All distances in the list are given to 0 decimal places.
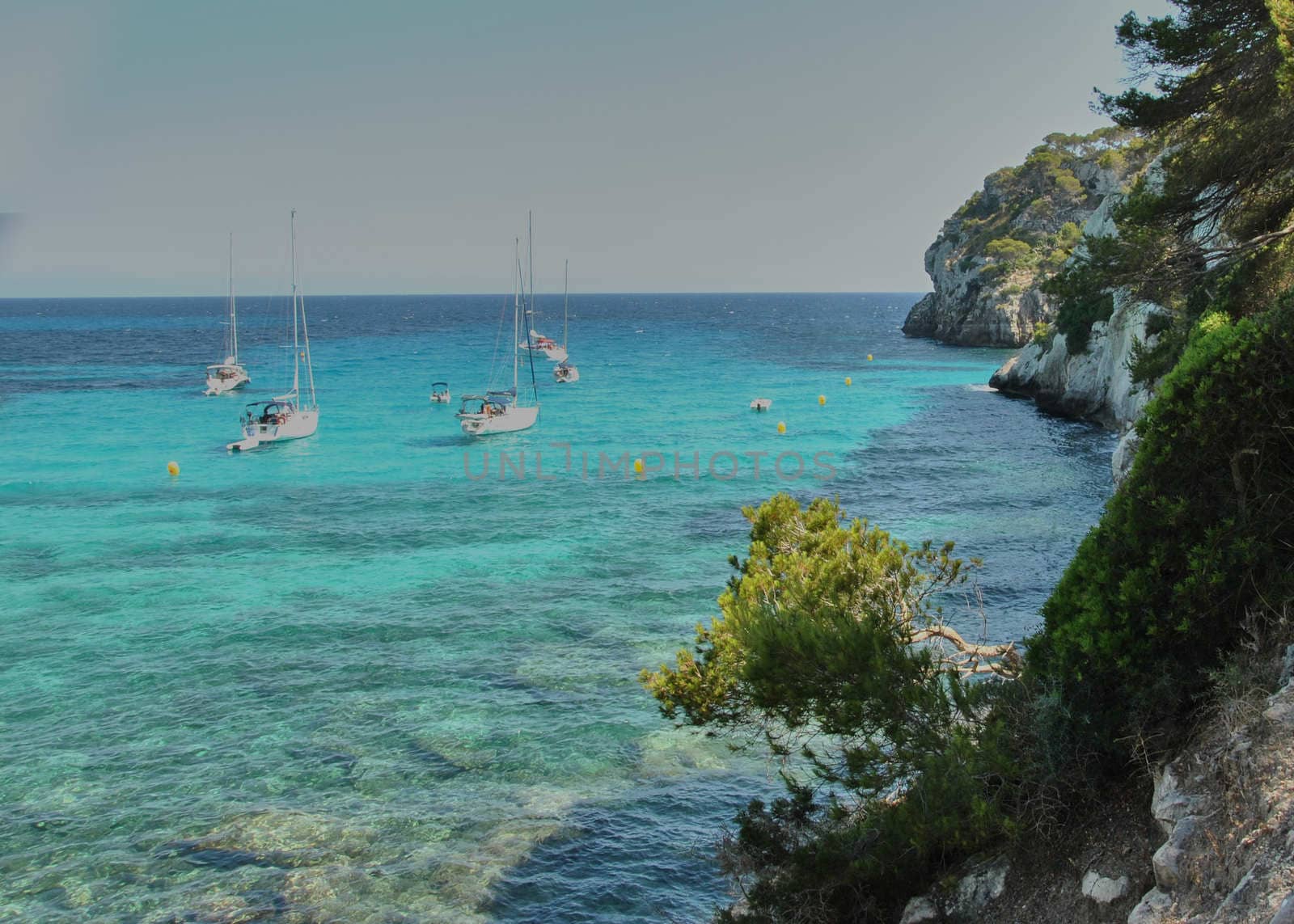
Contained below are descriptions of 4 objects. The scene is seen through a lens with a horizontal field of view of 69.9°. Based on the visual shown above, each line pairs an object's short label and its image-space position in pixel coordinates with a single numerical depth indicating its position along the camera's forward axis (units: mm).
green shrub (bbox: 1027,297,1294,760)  9727
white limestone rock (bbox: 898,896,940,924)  9984
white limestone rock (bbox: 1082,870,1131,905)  8820
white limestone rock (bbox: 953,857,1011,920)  9734
